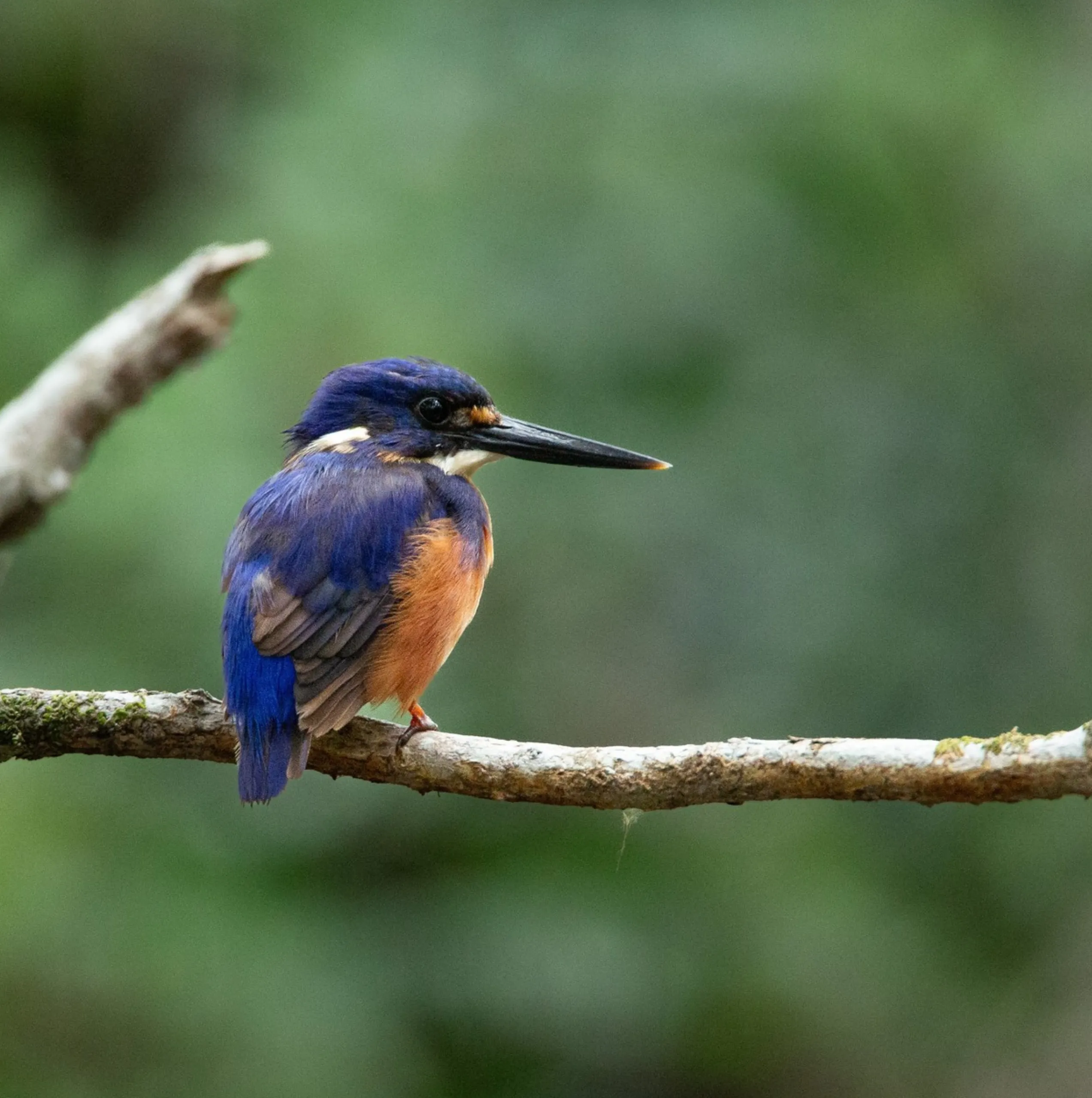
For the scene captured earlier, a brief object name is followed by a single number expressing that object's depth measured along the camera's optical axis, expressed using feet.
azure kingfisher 20.20
